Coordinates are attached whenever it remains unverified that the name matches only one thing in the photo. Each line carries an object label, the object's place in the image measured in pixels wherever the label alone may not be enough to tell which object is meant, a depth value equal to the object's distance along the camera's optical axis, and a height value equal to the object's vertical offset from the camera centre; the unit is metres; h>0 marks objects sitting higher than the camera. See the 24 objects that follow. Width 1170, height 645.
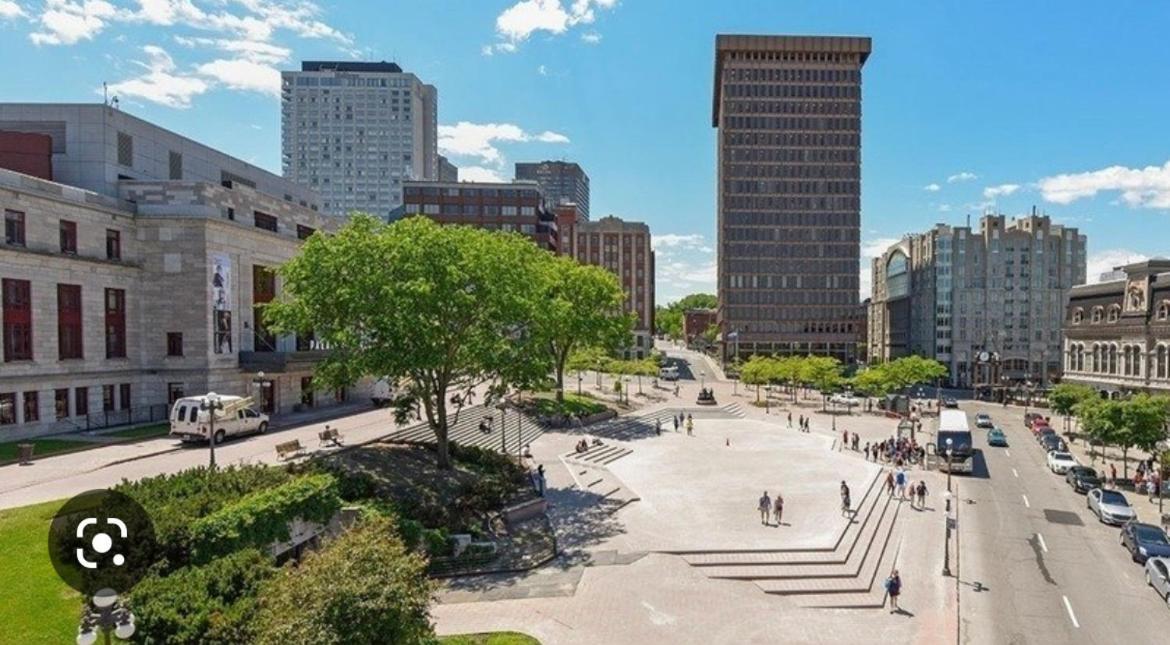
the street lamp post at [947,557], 24.41 -9.39
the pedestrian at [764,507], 28.83 -8.81
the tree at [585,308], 56.69 +0.14
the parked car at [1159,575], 22.69 -9.55
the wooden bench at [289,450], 29.51 -6.48
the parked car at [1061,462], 42.00 -10.01
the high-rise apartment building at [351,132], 187.00 +51.50
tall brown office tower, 116.50 +22.15
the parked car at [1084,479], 36.50 -9.68
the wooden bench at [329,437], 33.03 -6.52
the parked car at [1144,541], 25.61 -9.43
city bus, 41.62 -8.75
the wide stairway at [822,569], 22.52 -9.75
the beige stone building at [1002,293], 108.62 +2.79
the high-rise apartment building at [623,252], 135.75 +12.04
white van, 32.53 -5.84
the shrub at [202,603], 13.84 -6.67
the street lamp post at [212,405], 24.36 -3.68
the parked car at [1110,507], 30.58 -9.58
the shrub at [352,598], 11.67 -5.37
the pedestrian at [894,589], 21.33 -9.23
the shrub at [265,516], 18.06 -6.43
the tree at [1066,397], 55.07 -7.66
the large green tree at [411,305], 28.52 +0.21
